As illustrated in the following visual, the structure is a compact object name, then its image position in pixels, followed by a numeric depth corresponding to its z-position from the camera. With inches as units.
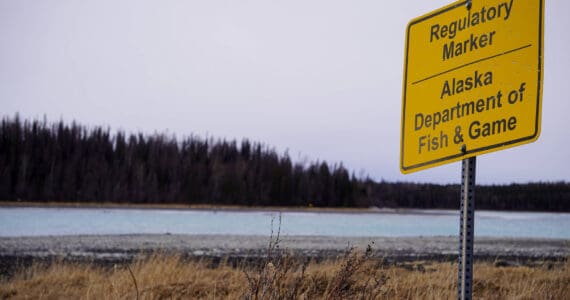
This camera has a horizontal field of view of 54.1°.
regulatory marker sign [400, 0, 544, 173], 95.3
